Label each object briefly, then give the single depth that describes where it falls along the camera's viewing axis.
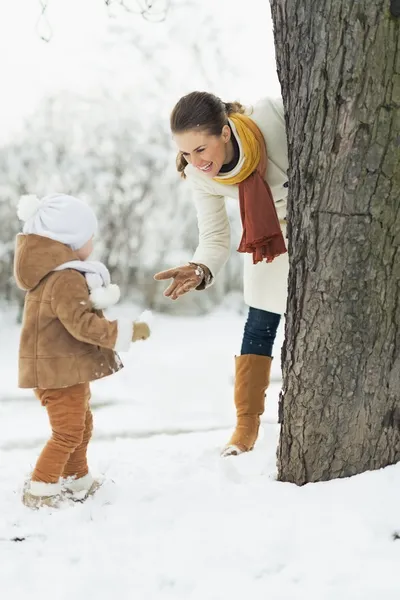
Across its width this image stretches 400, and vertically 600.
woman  5.00
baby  4.77
